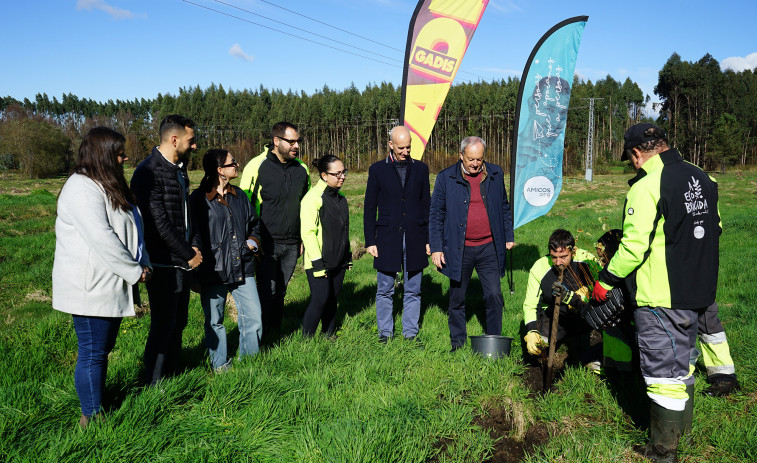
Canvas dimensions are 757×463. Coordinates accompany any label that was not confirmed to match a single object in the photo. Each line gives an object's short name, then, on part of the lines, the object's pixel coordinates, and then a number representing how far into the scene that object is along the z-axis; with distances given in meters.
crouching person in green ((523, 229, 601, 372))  4.08
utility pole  36.65
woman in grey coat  2.72
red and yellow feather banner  6.64
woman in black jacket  3.90
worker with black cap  2.83
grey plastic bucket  4.18
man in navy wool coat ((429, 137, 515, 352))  4.69
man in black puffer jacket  3.31
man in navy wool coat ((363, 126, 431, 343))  4.80
